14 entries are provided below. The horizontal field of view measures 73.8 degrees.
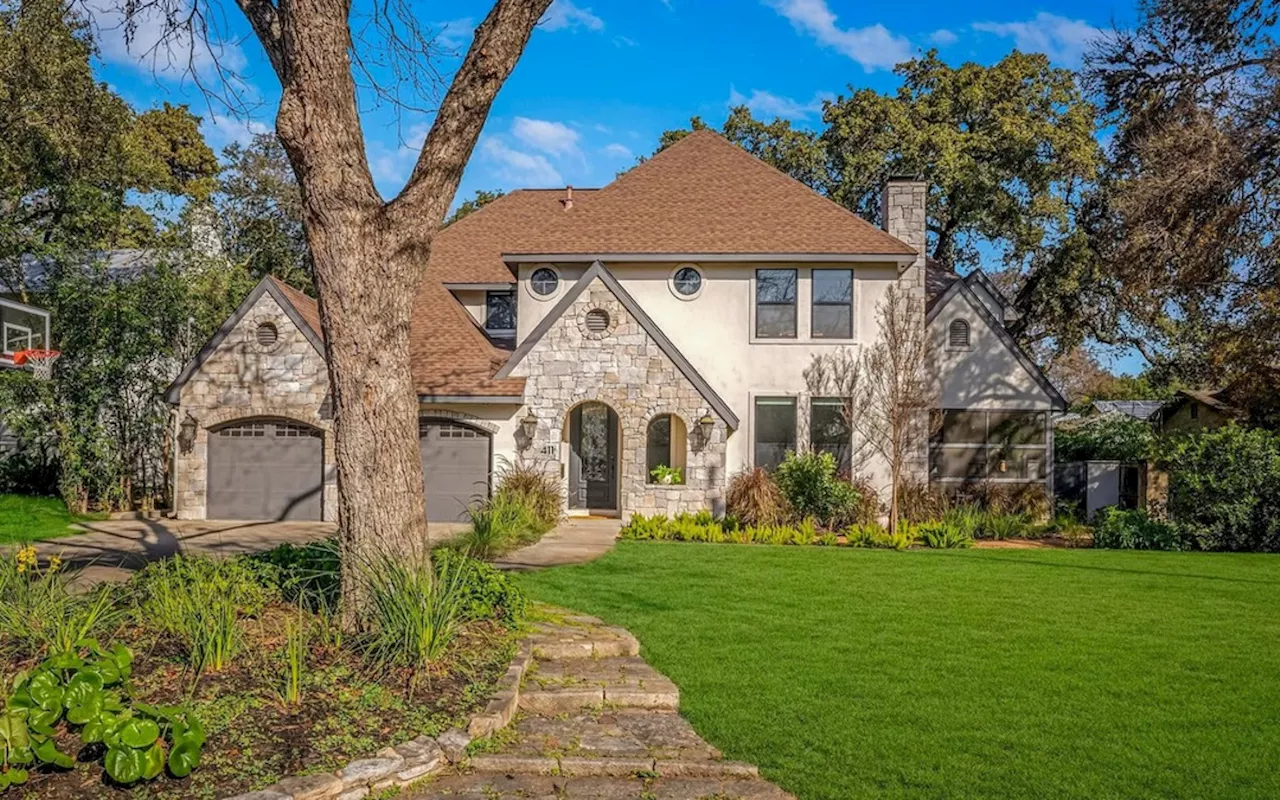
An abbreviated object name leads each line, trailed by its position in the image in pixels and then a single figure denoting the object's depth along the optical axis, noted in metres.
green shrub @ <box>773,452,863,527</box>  15.98
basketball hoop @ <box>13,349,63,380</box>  14.79
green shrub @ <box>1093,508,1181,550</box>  14.98
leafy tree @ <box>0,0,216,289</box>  16.62
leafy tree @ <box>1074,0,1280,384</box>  15.07
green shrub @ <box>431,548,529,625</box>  6.07
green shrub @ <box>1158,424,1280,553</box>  14.70
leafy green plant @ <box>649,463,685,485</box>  16.47
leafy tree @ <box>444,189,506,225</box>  33.09
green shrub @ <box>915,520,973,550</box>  14.41
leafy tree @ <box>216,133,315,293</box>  24.89
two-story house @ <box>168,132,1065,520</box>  16.28
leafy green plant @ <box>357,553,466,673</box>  5.13
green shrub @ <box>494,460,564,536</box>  14.97
